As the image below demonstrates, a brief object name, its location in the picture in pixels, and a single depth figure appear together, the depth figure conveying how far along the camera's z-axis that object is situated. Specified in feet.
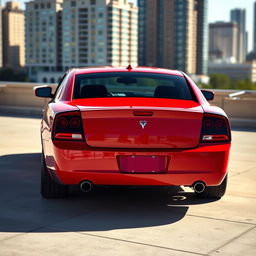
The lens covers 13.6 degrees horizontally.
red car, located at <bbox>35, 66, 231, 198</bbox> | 30.06
